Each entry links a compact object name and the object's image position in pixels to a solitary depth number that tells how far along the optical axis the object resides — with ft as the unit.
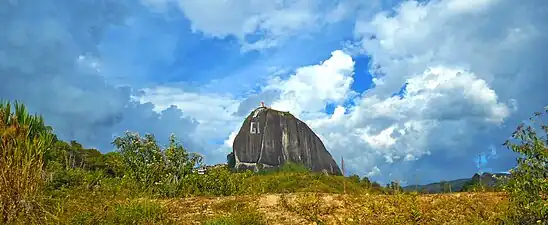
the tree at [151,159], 49.78
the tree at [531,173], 23.59
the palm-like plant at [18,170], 29.09
